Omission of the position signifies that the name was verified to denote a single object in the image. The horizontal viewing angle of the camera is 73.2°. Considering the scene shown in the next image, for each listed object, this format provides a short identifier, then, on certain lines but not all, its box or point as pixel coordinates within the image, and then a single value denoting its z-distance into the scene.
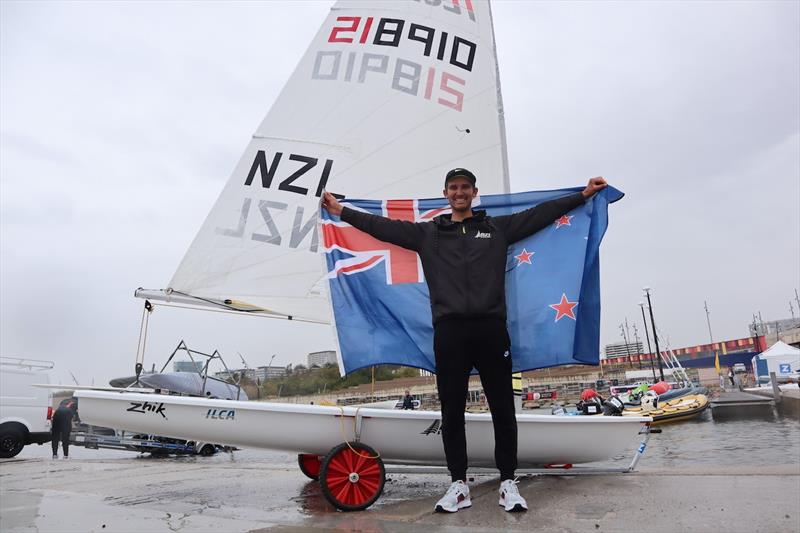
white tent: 34.38
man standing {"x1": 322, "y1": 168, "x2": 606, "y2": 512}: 3.07
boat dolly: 3.14
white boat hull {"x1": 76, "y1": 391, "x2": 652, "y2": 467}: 3.53
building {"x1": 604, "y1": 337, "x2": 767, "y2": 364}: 58.84
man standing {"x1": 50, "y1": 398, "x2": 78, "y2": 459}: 11.50
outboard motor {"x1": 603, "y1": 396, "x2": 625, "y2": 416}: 9.05
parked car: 9.49
